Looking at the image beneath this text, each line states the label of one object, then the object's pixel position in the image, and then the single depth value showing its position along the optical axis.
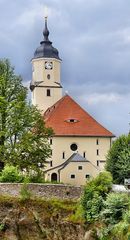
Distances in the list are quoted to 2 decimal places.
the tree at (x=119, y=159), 72.94
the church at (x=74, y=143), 83.00
